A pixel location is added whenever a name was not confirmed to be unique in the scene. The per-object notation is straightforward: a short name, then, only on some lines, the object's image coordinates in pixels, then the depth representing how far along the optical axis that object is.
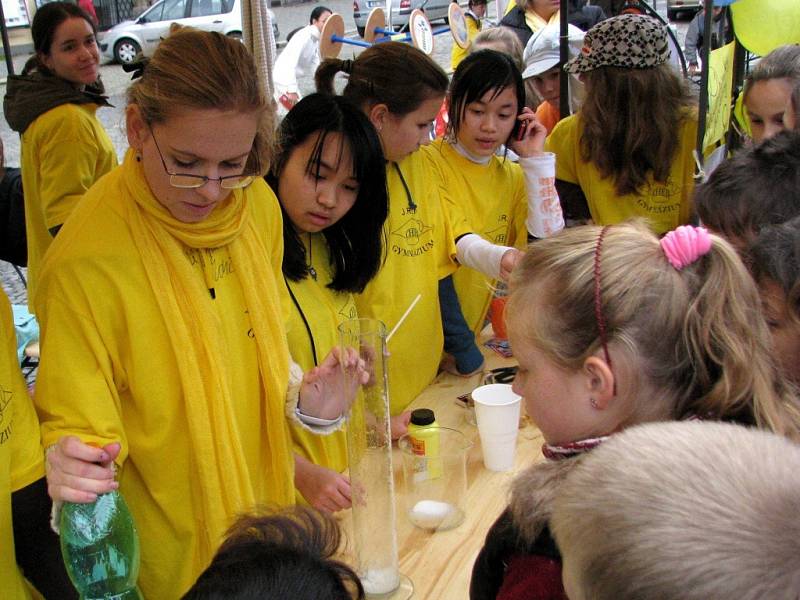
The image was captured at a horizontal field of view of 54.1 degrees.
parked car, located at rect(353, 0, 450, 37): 10.72
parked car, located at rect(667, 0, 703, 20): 10.72
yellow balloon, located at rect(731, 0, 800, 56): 3.08
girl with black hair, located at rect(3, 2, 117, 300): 3.11
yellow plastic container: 1.51
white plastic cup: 1.62
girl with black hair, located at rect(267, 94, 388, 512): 1.75
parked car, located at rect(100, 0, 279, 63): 10.91
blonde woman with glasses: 1.32
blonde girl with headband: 0.95
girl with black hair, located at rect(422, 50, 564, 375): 2.32
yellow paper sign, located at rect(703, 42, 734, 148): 2.75
